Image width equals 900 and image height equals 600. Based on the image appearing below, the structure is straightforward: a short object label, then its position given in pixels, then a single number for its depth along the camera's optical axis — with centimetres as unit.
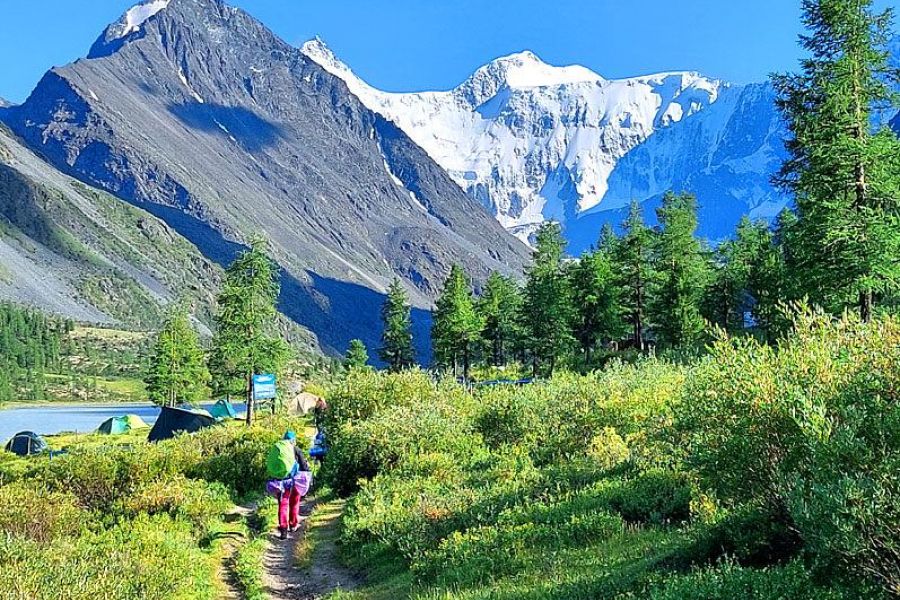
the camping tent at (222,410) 6244
